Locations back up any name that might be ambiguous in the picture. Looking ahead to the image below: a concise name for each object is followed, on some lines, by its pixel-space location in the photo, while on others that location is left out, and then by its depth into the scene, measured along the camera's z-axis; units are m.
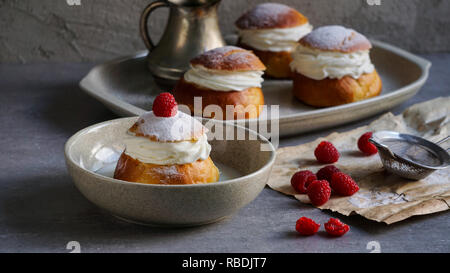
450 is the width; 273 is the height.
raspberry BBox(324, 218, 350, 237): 0.79
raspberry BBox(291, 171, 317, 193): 0.84
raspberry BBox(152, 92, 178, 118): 0.80
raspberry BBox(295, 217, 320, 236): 0.79
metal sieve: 0.85
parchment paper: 0.82
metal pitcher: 0.98
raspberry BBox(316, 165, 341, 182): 0.85
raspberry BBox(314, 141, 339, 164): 0.88
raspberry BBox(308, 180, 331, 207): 0.82
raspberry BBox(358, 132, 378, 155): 0.90
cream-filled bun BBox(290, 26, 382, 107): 0.97
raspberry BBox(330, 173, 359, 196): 0.83
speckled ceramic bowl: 0.77
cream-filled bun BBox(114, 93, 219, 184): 0.79
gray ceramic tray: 0.92
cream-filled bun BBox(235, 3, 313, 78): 1.02
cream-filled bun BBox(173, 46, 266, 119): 0.92
